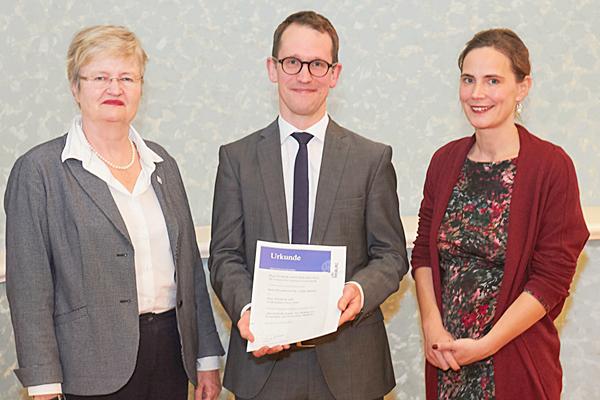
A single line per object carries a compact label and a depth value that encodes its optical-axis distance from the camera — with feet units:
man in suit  8.13
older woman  7.59
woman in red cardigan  7.95
